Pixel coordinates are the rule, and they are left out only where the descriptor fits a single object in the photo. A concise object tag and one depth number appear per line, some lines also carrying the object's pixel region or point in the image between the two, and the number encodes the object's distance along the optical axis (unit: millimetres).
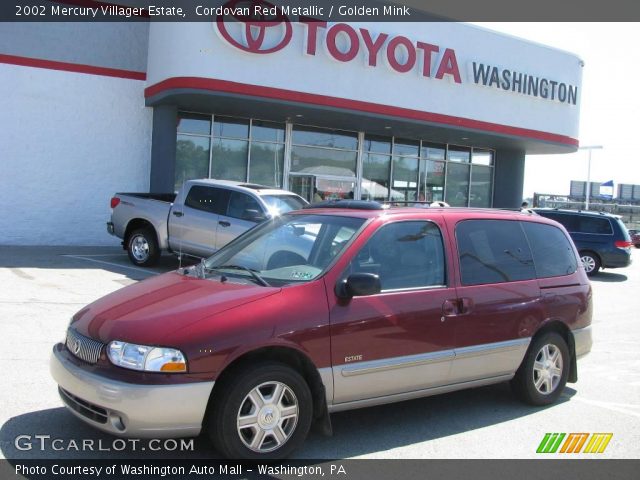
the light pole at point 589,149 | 34000
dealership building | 15312
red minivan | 3695
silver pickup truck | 11367
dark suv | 16938
